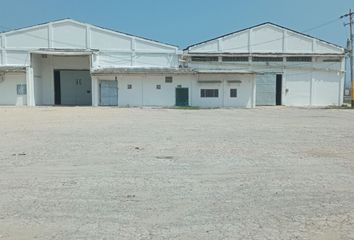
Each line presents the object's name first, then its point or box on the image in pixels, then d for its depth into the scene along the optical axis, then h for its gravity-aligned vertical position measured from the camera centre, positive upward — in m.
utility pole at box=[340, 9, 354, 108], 41.75 +4.92
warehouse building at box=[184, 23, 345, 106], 42.50 +3.02
